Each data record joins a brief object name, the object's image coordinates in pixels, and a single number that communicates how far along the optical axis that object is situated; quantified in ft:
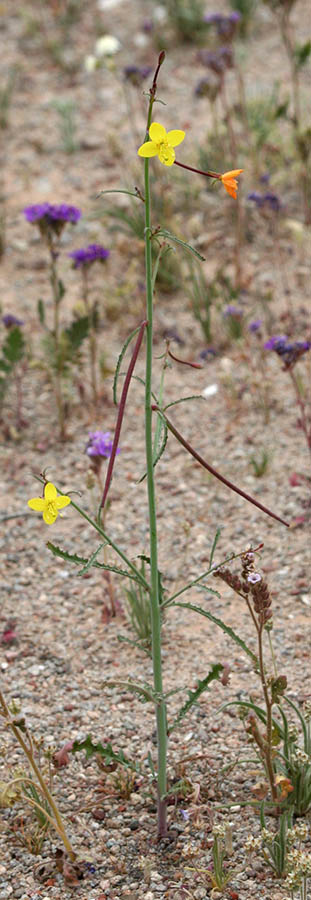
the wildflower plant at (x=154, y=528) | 6.00
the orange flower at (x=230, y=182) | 6.00
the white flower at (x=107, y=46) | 17.74
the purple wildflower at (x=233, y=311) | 14.20
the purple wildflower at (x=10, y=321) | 13.96
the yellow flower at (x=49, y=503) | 6.57
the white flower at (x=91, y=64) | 18.16
